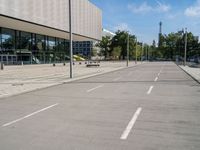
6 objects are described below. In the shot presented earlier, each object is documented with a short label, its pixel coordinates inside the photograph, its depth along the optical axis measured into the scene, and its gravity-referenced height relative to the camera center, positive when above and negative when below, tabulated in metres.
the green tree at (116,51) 76.06 +4.98
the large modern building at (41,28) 25.53 +6.25
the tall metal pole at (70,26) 14.94 +3.15
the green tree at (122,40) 79.03 +10.17
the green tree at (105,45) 79.77 +8.21
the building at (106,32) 99.12 +17.92
